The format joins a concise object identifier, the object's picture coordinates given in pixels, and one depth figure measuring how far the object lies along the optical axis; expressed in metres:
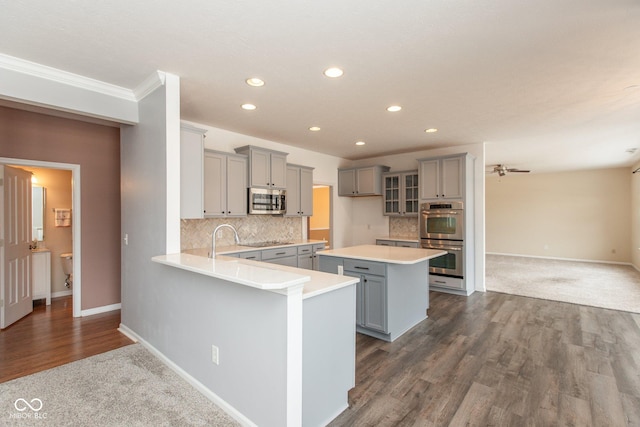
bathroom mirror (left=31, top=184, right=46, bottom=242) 4.88
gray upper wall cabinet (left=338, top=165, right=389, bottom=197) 6.19
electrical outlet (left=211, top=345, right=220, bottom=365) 2.18
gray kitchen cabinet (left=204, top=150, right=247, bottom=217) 4.05
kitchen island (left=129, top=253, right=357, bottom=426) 1.73
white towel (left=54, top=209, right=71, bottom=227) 5.03
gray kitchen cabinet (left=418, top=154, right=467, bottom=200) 5.16
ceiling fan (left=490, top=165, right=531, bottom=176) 6.87
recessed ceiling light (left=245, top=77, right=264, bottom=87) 2.83
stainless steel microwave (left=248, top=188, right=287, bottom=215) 4.56
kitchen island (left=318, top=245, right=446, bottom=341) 3.23
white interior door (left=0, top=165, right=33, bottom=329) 3.58
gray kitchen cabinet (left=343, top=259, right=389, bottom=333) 3.24
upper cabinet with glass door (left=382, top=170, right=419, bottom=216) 5.89
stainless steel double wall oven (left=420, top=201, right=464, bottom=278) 5.16
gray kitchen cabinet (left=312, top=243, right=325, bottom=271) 5.16
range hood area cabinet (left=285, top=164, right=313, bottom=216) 5.23
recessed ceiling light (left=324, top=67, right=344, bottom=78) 2.61
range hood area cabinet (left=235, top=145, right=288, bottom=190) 4.53
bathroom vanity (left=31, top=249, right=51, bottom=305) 4.55
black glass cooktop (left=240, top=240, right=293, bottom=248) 4.51
